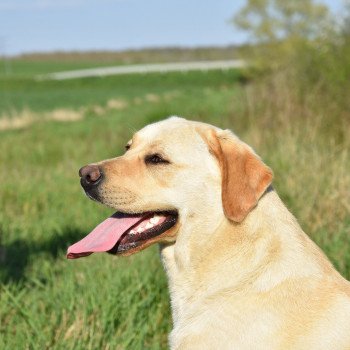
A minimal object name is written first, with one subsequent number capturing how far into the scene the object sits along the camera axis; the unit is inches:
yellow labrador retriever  136.3
